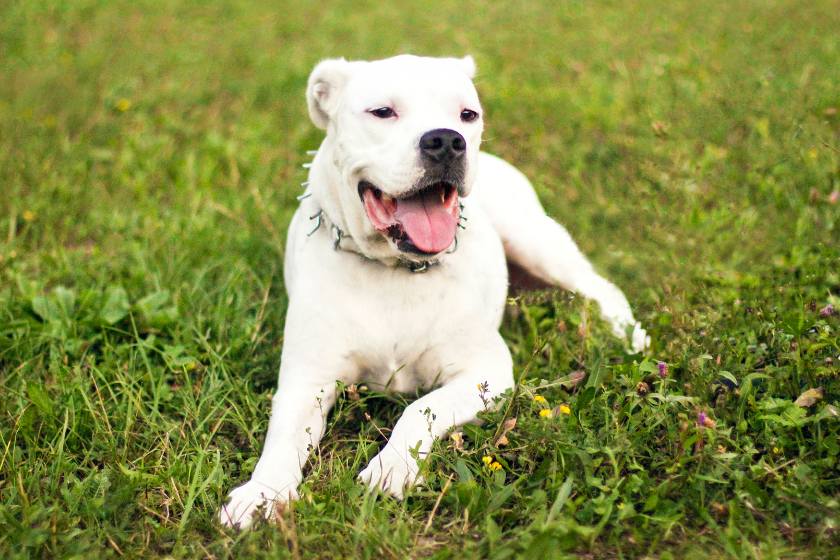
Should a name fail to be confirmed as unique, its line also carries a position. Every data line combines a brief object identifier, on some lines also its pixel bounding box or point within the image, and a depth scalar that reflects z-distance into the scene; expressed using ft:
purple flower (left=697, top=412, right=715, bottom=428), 7.21
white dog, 8.06
